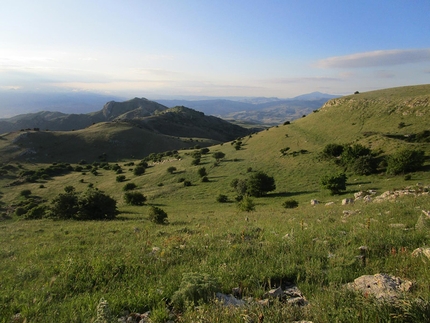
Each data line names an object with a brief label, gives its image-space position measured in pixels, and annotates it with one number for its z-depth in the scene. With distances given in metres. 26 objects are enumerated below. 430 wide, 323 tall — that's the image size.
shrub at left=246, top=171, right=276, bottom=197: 36.12
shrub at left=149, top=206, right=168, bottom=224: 19.52
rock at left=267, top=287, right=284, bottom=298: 4.35
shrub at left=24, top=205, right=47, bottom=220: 30.39
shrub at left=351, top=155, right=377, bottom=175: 35.74
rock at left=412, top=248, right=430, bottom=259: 5.07
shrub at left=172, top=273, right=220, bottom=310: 4.37
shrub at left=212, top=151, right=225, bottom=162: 61.27
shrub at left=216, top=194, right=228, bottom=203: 35.50
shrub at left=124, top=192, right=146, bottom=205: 37.97
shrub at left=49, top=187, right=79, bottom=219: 26.08
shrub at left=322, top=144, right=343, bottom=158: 44.84
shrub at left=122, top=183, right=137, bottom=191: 48.92
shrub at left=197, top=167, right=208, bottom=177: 50.54
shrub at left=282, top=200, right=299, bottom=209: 26.37
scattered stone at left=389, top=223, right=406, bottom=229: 7.88
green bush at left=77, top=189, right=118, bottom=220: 25.86
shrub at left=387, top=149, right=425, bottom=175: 31.89
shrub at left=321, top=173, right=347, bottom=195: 29.48
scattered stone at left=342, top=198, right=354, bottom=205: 19.81
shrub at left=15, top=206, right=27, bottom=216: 37.66
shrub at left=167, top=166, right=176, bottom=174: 55.80
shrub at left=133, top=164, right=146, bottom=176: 60.81
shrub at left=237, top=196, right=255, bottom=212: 25.70
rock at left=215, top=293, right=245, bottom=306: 4.09
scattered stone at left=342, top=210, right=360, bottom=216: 12.47
